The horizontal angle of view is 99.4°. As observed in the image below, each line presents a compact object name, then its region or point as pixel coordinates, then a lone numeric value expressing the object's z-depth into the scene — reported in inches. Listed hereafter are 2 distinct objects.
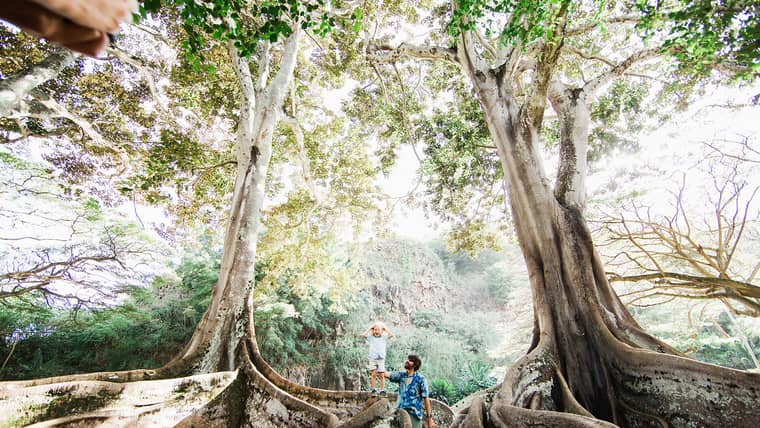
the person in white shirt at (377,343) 185.9
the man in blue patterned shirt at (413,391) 131.9
